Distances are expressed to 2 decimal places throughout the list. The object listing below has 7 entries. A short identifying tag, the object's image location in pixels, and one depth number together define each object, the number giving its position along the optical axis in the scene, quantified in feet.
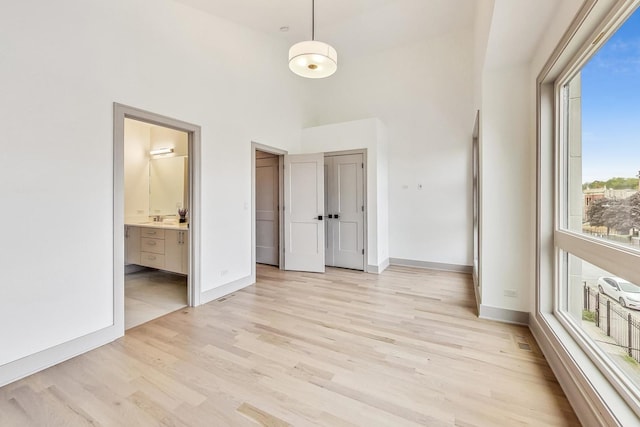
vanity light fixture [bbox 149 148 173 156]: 16.75
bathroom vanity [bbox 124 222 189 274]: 13.44
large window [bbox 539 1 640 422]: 4.72
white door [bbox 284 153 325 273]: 16.43
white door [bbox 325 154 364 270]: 16.80
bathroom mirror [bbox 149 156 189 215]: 16.30
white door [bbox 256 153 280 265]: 18.22
